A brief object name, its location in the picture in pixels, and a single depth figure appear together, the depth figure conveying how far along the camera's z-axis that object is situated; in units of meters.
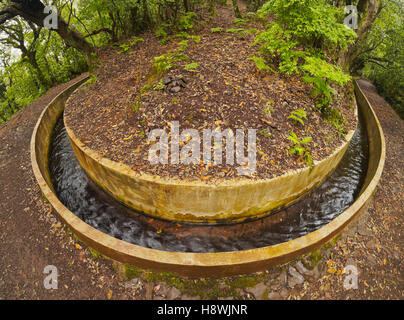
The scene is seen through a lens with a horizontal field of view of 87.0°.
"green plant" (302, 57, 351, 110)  4.43
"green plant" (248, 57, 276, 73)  5.20
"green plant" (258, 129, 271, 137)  4.46
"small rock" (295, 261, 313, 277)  3.51
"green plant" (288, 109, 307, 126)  4.61
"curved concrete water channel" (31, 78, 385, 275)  3.35
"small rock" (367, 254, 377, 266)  3.72
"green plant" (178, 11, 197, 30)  7.96
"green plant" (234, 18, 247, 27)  8.47
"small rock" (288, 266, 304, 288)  3.41
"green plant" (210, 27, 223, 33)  7.53
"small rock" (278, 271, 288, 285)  3.42
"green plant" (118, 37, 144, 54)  7.41
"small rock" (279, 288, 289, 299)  3.32
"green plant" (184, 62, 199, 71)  5.29
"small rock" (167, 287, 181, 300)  3.31
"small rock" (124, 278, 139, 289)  3.41
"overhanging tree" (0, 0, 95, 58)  5.35
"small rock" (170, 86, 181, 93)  4.99
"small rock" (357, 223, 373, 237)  4.11
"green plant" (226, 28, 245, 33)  7.41
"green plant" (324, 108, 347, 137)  5.11
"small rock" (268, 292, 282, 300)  3.30
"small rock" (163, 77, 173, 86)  5.15
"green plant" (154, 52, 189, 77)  5.55
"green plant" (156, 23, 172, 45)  7.44
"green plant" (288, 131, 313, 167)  4.25
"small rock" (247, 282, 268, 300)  3.31
